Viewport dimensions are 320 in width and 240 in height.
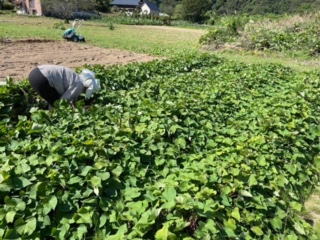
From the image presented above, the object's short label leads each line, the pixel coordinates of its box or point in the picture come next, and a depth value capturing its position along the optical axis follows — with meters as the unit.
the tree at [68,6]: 25.54
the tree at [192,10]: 55.53
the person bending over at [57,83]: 3.66
